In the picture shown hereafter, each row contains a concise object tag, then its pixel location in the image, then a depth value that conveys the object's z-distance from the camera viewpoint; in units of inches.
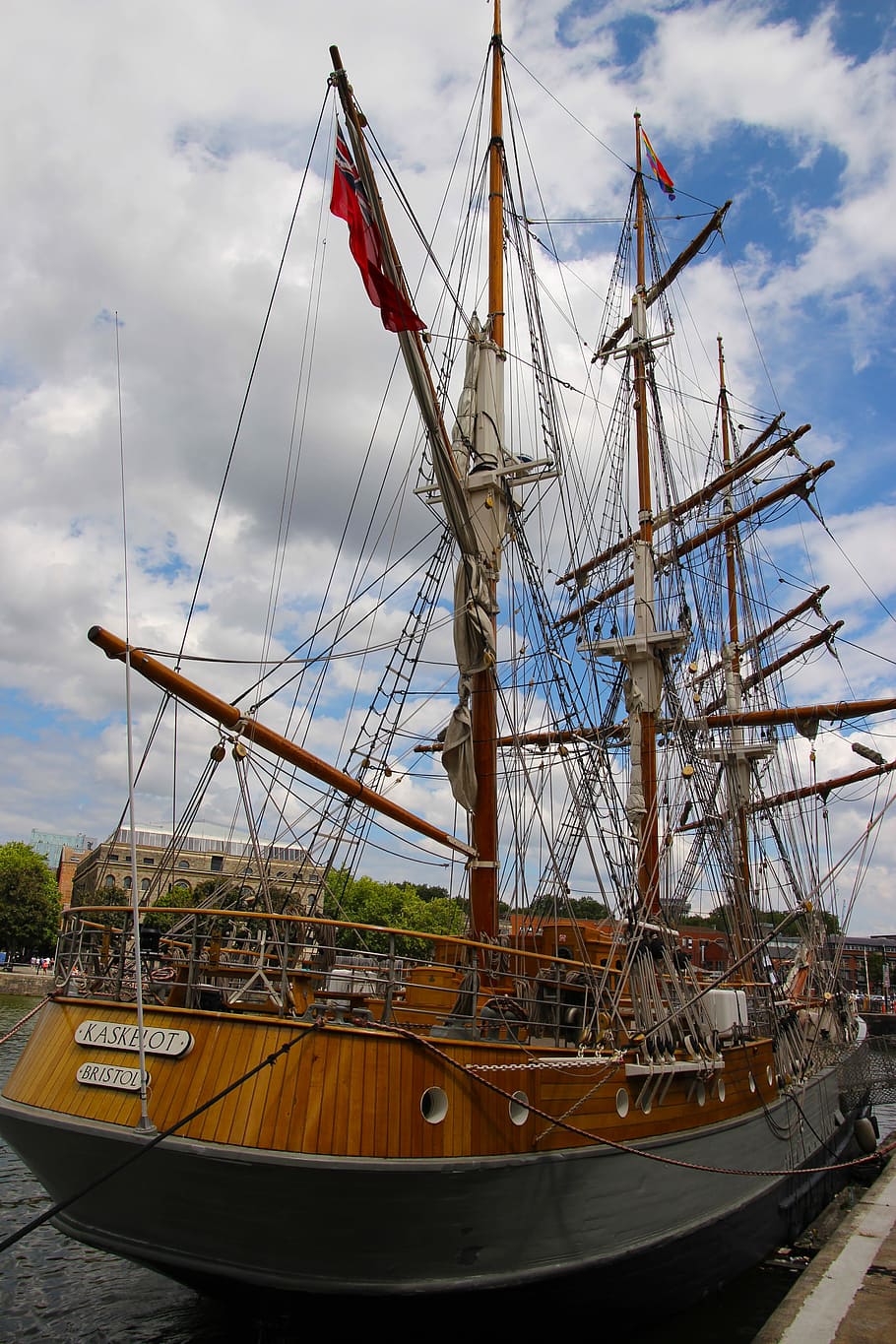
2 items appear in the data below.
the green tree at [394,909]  2554.1
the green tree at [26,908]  2524.6
